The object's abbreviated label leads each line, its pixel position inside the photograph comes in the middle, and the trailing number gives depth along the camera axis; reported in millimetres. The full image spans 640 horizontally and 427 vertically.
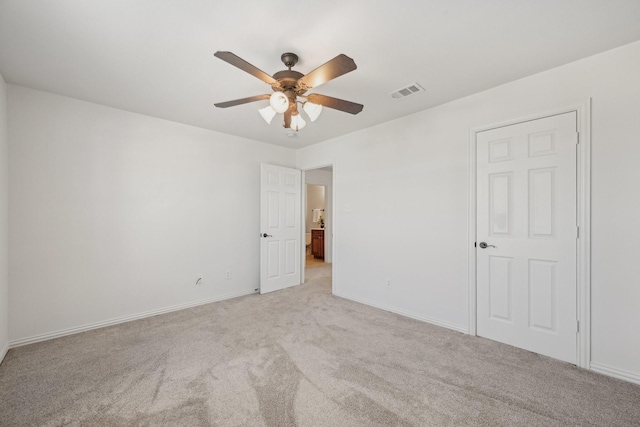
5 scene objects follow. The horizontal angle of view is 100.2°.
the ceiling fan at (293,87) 1628
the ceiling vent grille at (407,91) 2576
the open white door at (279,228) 4309
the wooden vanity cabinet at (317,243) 7402
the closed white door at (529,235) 2252
